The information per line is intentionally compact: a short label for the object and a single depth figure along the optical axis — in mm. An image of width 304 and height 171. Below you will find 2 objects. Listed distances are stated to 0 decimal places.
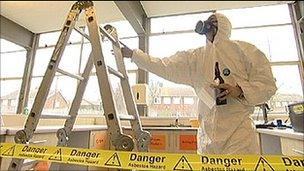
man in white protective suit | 1188
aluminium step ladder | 911
